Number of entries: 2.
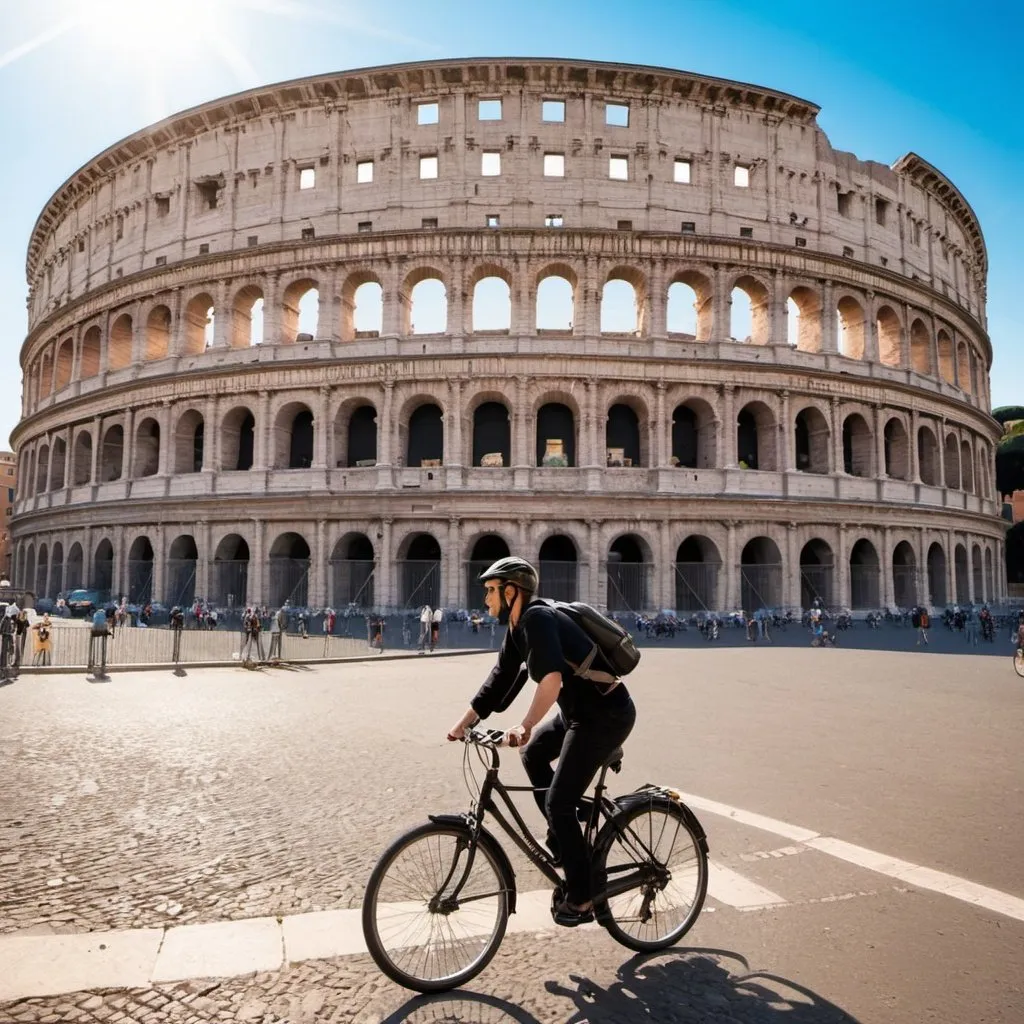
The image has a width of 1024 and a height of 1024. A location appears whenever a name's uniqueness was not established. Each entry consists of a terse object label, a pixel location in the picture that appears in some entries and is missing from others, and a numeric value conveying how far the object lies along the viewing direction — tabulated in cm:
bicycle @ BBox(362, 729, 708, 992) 273
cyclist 281
